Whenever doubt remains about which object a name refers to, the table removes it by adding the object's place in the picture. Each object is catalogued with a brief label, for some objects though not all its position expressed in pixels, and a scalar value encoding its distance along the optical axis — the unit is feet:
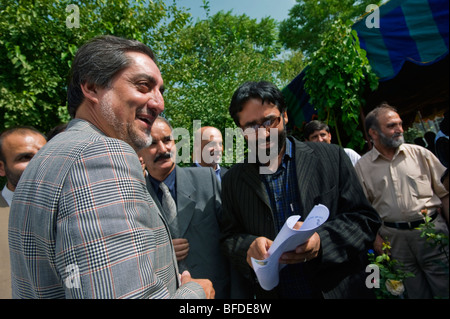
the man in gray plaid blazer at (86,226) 2.27
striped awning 8.61
